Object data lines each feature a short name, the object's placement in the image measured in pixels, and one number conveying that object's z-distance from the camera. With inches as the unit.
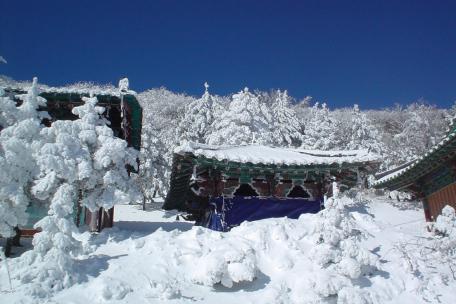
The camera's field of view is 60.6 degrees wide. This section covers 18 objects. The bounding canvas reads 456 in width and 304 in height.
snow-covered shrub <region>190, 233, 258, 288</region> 429.7
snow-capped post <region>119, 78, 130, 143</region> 663.8
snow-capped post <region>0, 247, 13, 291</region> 401.9
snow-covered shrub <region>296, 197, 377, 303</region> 418.3
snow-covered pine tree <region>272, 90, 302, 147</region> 1887.3
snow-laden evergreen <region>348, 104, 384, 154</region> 1710.1
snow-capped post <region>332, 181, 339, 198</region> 513.6
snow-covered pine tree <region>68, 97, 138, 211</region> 539.8
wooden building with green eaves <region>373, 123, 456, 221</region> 543.9
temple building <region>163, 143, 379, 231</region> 659.4
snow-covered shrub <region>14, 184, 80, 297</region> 407.8
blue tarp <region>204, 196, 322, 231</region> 681.6
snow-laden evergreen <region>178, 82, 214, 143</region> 1857.8
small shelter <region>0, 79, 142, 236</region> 631.8
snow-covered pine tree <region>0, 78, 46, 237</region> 474.9
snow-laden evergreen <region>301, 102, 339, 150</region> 1713.6
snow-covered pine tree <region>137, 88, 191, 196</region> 1669.5
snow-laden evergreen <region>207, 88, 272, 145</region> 1492.4
